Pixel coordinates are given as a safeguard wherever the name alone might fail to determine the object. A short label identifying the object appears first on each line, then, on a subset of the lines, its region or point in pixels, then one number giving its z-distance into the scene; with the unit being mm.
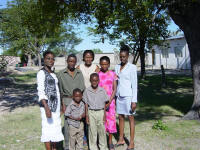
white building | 24086
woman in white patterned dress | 3689
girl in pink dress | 4305
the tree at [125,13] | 5844
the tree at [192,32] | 6199
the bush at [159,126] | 5547
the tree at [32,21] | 7875
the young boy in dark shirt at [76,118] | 4049
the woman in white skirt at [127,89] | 4262
